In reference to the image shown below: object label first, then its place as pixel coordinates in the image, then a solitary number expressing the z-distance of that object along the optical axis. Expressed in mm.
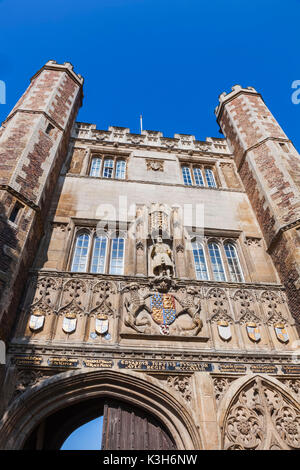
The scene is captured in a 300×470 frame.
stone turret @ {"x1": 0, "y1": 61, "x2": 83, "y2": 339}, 7836
